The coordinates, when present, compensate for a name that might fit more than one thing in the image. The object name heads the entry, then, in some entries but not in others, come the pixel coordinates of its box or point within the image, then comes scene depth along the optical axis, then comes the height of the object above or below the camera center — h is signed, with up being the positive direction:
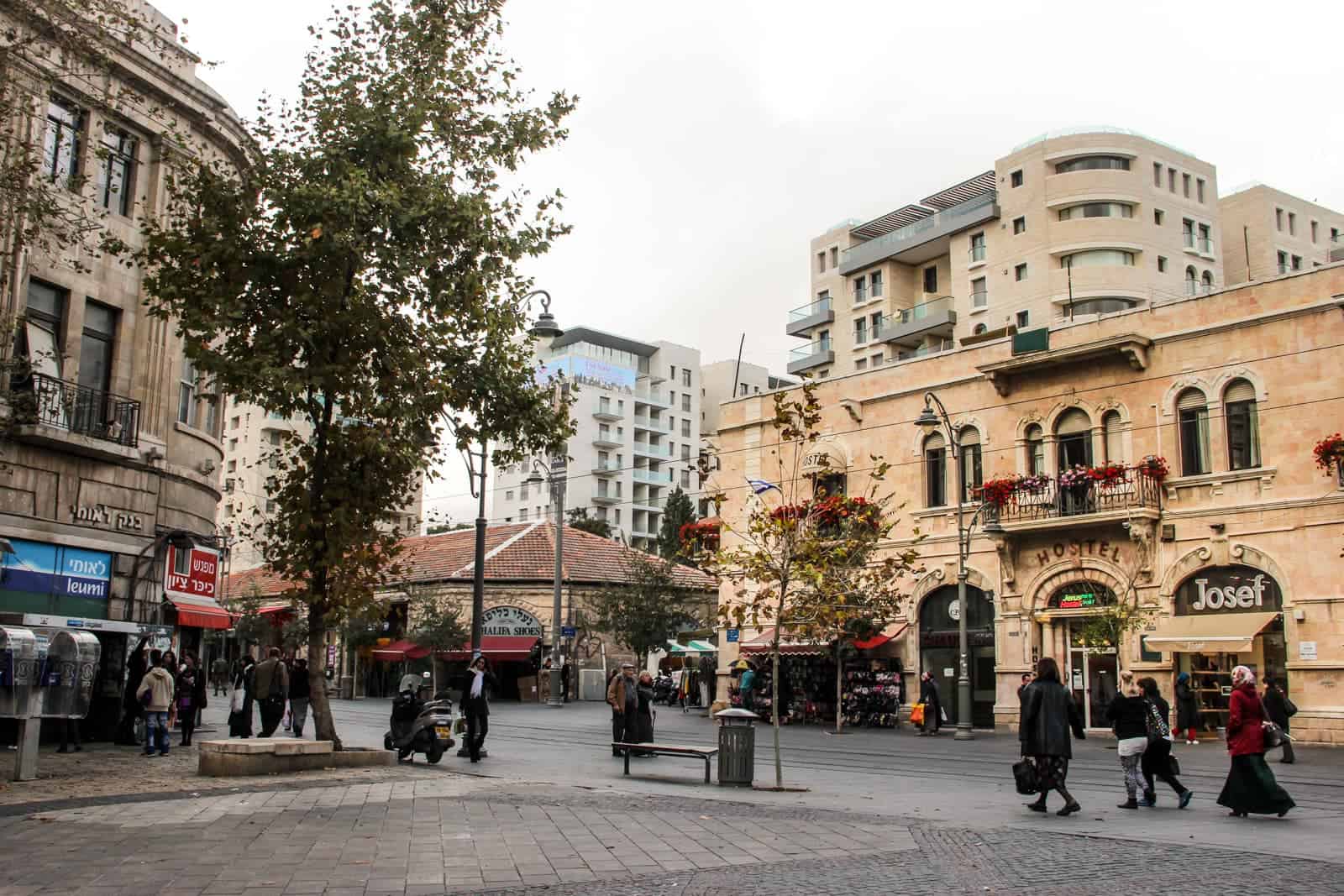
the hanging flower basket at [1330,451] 24.73 +4.27
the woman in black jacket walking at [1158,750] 13.40 -0.95
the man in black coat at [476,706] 19.94 -0.80
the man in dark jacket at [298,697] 21.94 -0.74
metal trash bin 15.54 -1.16
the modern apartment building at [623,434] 102.56 +19.13
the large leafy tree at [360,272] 16.59 +5.28
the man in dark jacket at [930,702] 29.39 -0.97
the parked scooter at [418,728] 18.53 -1.08
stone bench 15.62 -1.31
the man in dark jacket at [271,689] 21.05 -0.58
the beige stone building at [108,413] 19.31 +4.09
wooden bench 15.73 -1.19
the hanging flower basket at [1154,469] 28.25 +4.44
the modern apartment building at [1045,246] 60.41 +21.59
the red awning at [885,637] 32.69 +0.63
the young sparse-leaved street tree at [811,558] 16.31 +1.51
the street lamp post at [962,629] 28.56 +0.76
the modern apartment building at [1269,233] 67.62 +23.90
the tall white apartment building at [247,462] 85.88 +13.96
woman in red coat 12.37 -1.10
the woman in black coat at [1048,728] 12.66 -0.68
